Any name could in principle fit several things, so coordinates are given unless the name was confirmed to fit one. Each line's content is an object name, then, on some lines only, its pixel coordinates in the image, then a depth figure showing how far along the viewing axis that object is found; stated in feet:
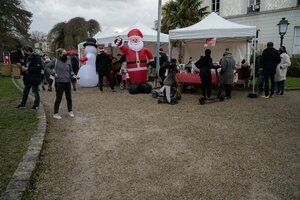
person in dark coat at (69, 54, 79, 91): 37.89
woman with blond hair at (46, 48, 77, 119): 17.59
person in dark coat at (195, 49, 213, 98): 23.23
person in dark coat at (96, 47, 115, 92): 29.98
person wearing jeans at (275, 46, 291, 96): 26.56
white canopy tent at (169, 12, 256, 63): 26.99
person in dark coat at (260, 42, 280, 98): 24.85
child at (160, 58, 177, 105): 23.03
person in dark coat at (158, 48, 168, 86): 32.68
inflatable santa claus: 28.16
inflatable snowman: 33.71
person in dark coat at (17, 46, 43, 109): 19.78
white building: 57.69
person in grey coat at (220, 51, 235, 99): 24.48
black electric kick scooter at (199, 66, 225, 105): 23.00
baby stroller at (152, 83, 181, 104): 23.29
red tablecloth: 27.57
